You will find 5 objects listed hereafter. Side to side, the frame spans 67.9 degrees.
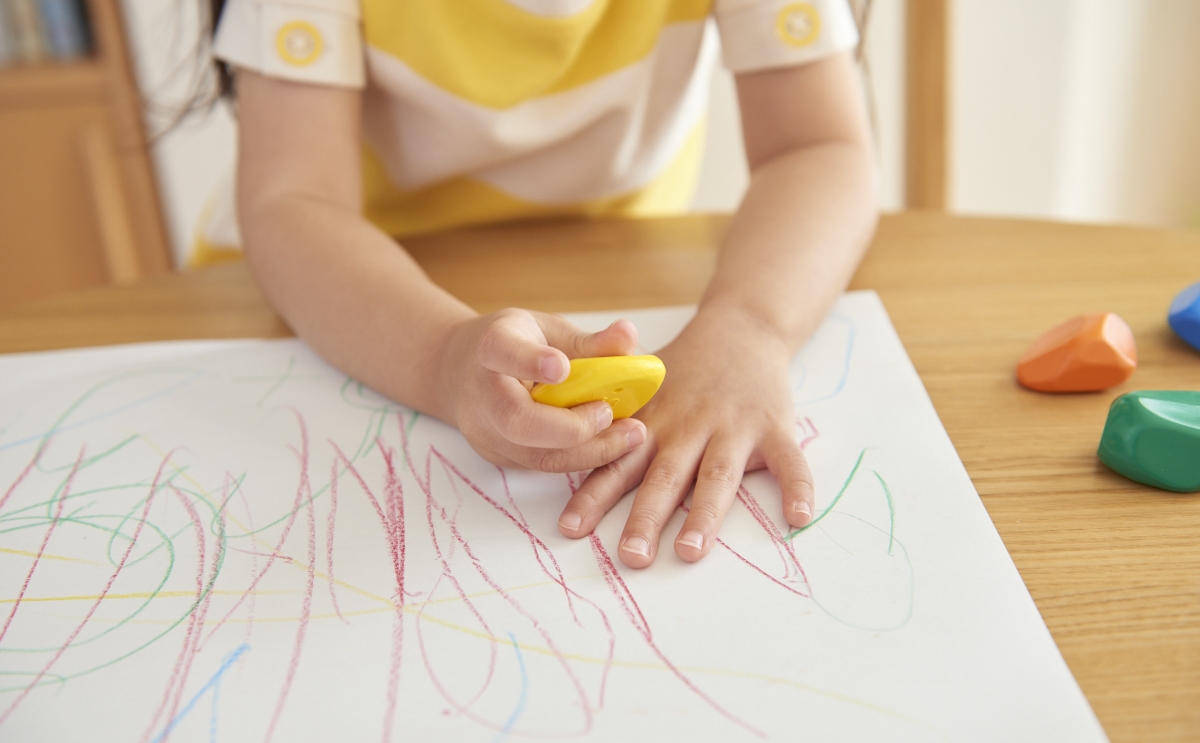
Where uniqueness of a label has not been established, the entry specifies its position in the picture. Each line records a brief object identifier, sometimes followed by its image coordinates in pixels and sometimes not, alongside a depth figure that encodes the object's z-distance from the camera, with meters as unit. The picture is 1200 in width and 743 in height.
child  0.31
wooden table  0.24
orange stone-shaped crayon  0.35
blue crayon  0.37
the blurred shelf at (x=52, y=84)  1.18
